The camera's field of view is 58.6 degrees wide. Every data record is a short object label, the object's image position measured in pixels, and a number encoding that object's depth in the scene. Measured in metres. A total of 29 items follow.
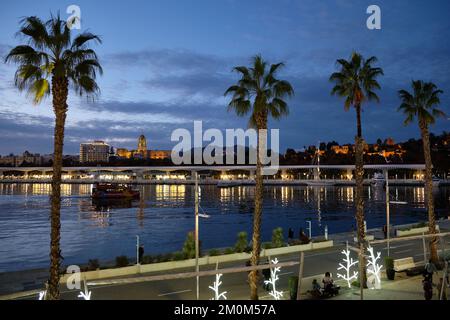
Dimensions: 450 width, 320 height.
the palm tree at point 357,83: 20.20
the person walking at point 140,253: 24.57
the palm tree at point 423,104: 23.38
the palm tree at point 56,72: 12.84
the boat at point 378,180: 180.75
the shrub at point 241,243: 25.84
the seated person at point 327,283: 16.33
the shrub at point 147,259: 22.98
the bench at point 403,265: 19.86
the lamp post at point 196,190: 16.11
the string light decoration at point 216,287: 14.32
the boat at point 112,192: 111.88
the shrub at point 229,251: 25.48
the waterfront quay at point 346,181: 171.12
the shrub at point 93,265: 21.16
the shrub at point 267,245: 27.15
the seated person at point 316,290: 16.22
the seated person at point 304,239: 28.98
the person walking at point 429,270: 14.87
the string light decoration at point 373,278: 17.50
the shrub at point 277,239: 27.69
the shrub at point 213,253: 24.62
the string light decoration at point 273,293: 15.46
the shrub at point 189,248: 23.83
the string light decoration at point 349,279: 18.14
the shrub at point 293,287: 15.88
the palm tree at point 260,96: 17.20
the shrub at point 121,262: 22.06
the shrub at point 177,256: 23.62
